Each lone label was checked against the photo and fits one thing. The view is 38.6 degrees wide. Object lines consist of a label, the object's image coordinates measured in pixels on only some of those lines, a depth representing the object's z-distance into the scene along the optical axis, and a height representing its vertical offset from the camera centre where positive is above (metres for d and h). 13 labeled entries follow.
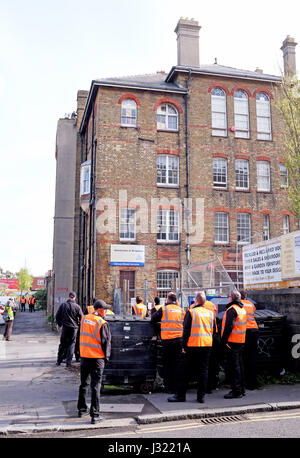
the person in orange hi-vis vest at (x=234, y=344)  7.95 -1.01
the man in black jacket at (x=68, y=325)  12.16 -1.00
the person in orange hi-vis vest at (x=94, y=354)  6.72 -1.00
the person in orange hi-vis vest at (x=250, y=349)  8.75 -1.22
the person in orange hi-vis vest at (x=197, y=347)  7.68 -1.02
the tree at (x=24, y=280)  85.88 +2.03
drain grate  6.57 -2.00
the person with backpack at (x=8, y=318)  18.69 -1.20
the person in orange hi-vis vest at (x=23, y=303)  49.06 -1.46
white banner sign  10.98 +0.73
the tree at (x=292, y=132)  14.90 +5.60
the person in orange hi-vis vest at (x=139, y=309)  12.72 -0.57
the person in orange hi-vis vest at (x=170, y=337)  8.29 -0.90
